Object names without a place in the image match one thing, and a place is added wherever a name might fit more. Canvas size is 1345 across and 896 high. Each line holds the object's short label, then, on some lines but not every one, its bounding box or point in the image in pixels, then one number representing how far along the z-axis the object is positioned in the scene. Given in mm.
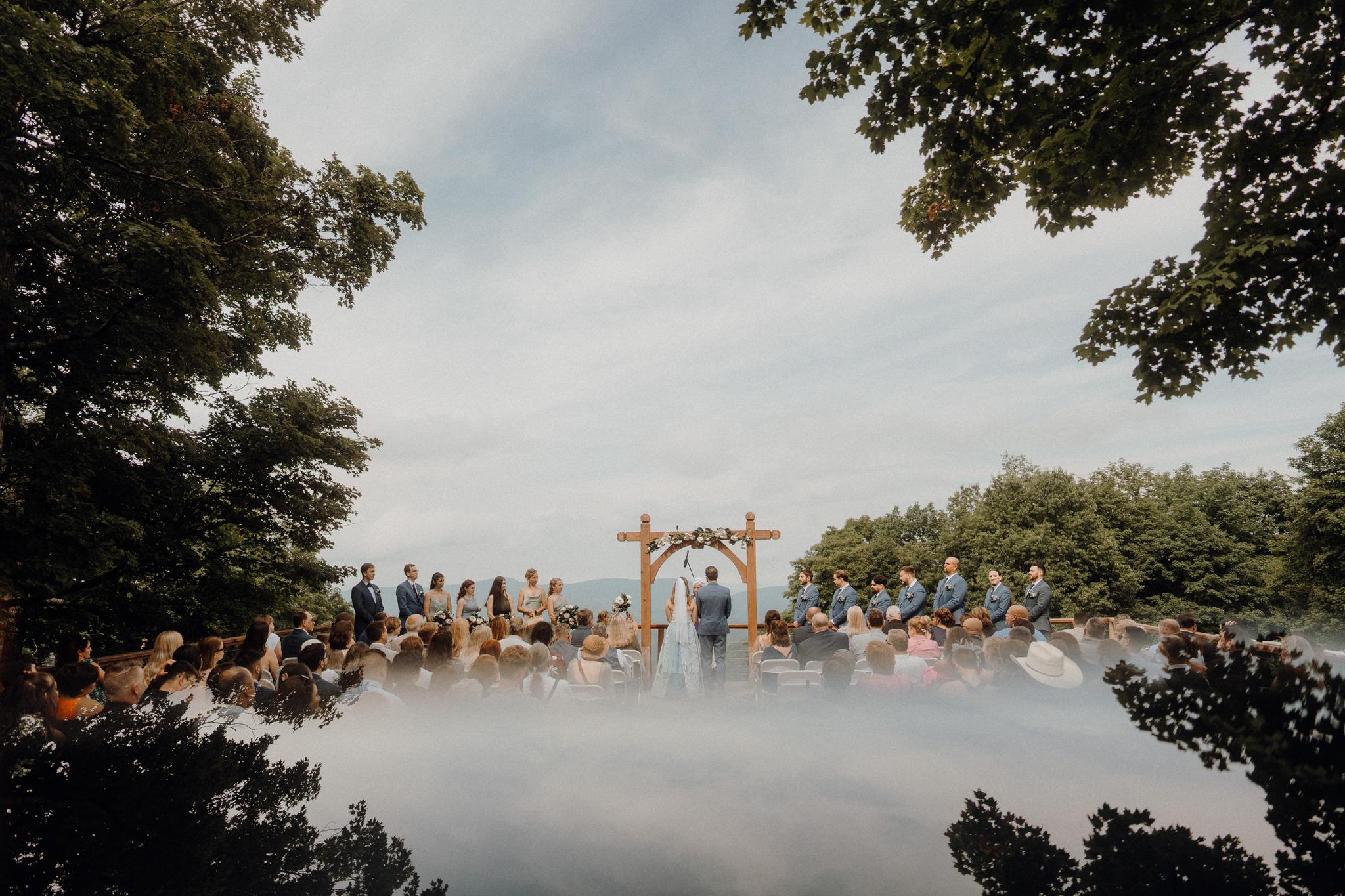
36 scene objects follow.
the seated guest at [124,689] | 6031
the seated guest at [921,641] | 7254
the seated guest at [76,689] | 5777
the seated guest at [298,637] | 7453
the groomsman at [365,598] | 9602
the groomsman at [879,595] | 9680
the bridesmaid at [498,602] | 10367
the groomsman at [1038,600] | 9047
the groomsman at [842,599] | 9987
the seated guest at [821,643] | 7727
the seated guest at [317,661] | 5844
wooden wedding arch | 14141
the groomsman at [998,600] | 9062
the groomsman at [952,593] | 9336
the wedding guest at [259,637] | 6234
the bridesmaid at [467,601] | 10453
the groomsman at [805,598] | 10867
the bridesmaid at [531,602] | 10477
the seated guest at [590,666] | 6730
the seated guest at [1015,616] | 7758
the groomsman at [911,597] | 9422
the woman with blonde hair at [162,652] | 6645
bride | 9844
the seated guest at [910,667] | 6605
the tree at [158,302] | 8320
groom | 9617
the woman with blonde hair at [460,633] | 7422
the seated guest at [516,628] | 7934
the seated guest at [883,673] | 6438
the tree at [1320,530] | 26109
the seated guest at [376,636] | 6922
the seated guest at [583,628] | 8969
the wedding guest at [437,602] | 10484
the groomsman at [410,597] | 10305
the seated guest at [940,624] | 8109
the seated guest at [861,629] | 7961
